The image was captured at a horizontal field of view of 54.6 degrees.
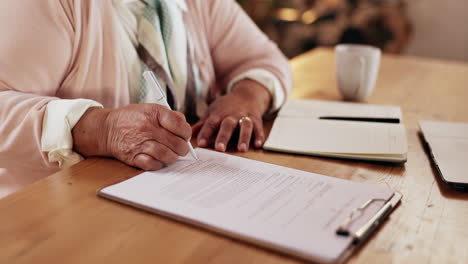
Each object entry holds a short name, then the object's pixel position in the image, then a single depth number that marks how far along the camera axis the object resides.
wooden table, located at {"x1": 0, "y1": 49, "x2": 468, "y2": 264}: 0.50
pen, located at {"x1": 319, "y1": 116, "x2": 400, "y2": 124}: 1.01
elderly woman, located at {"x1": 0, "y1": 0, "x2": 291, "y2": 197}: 0.75
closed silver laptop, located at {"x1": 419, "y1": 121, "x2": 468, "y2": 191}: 0.72
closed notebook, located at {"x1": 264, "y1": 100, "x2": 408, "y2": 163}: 0.81
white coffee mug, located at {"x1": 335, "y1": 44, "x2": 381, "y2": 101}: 1.20
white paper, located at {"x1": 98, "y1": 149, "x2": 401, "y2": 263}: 0.52
